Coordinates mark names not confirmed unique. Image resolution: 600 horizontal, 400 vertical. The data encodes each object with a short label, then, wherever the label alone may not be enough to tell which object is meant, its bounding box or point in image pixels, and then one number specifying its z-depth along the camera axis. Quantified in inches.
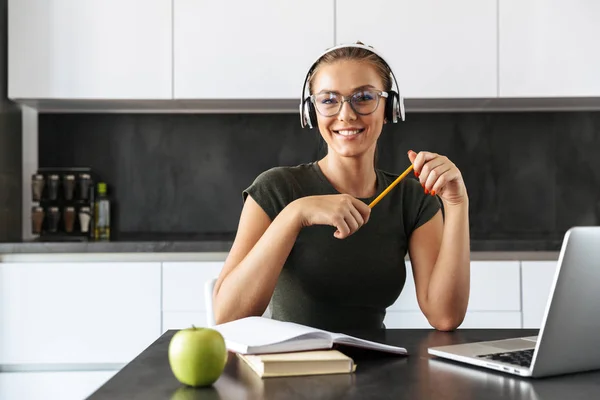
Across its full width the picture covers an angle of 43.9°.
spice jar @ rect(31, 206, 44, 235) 130.7
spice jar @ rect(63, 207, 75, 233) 132.0
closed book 41.9
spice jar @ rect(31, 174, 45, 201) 131.4
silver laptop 38.9
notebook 43.9
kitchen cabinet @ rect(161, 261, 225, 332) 113.1
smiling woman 60.7
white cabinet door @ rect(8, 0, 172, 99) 123.9
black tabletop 38.3
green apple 39.4
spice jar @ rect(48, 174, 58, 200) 132.0
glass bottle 134.5
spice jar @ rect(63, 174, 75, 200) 132.2
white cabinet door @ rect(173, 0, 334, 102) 124.3
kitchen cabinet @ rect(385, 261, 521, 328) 112.4
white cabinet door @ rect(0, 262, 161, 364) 113.3
